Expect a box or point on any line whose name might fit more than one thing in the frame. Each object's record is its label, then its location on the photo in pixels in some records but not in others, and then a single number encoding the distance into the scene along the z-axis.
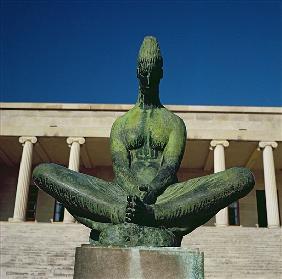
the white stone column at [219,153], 26.94
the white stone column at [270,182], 25.81
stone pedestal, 3.88
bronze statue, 4.22
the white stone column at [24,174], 26.84
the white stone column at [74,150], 27.36
